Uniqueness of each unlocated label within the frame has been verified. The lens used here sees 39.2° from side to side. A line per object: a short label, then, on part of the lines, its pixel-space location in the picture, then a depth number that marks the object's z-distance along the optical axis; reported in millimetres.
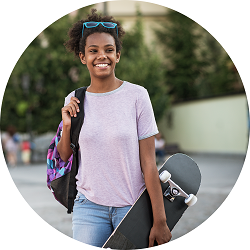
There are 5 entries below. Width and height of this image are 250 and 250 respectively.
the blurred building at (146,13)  28469
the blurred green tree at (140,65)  15203
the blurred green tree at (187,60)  26766
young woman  2225
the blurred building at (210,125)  17562
